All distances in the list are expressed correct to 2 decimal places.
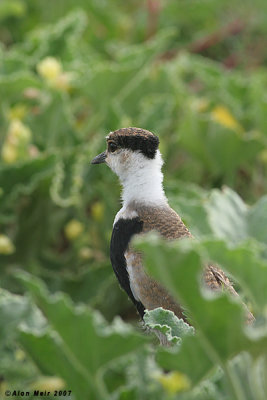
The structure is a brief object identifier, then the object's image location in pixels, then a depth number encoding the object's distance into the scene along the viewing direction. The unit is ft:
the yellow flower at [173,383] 8.55
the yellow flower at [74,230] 20.86
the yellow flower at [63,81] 21.50
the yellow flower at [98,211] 21.26
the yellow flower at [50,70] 21.21
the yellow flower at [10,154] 19.48
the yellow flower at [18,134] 19.30
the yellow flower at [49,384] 10.24
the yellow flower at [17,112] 21.09
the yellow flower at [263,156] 22.19
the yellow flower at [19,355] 11.79
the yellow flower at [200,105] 24.76
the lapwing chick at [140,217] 12.88
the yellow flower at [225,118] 22.77
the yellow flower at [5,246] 18.69
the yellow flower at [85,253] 20.80
